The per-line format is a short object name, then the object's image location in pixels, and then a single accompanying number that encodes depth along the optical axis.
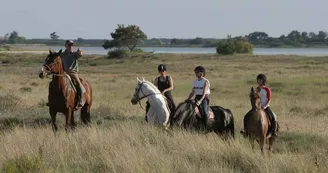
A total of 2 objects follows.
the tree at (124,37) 116.88
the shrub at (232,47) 105.19
